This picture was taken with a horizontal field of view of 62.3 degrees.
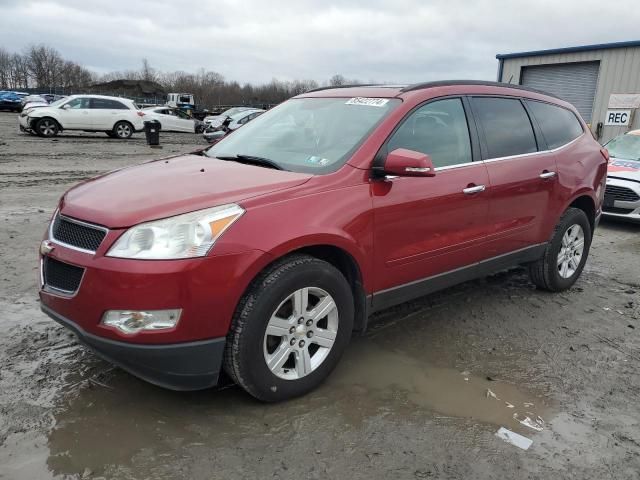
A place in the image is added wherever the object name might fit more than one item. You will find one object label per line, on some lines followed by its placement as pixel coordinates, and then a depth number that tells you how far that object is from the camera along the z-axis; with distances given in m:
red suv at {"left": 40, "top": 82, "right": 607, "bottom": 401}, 2.55
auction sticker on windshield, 3.62
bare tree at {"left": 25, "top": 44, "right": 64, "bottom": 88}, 100.00
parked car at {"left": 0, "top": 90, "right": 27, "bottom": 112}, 43.66
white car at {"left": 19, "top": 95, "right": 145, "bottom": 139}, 19.02
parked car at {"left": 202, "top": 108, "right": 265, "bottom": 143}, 22.60
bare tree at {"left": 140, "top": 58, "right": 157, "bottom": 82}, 101.70
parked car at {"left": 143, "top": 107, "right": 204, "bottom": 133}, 24.61
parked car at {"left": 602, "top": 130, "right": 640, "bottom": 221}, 8.06
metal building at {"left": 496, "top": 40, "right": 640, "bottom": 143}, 16.36
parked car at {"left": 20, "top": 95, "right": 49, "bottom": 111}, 40.97
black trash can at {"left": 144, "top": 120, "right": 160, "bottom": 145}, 17.37
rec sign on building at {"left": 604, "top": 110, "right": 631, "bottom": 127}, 16.55
